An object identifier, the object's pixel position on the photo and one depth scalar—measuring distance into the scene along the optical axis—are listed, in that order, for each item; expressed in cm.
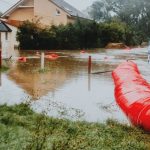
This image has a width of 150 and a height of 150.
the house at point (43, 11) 5356
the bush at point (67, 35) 4184
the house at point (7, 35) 4169
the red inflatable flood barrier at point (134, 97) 831
